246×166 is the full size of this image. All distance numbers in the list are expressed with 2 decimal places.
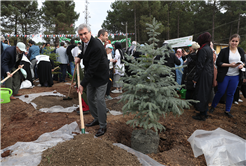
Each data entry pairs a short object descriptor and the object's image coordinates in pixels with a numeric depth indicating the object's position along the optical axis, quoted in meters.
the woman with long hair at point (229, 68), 4.03
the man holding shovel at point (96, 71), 2.94
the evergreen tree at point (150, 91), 2.37
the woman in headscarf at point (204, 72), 3.80
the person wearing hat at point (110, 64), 5.65
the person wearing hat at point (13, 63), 4.94
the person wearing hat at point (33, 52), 8.12
